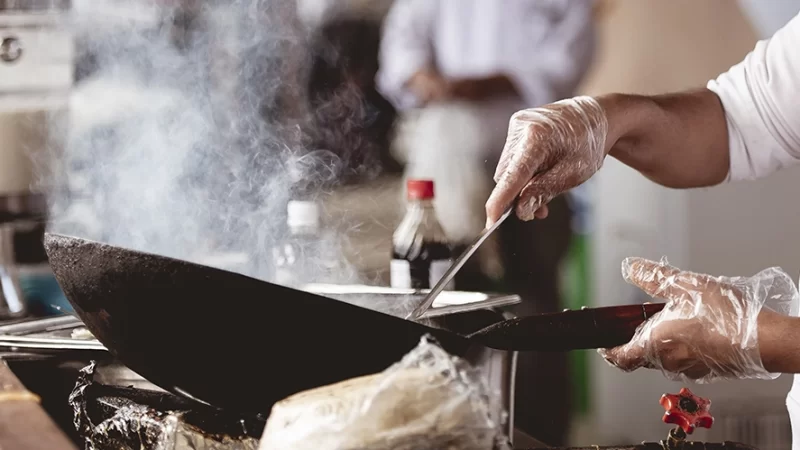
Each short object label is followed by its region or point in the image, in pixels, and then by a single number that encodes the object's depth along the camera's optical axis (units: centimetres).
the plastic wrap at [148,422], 144
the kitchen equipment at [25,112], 224
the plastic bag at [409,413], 111
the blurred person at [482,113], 233
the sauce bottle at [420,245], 192
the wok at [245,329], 128
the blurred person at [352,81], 243
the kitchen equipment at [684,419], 144
